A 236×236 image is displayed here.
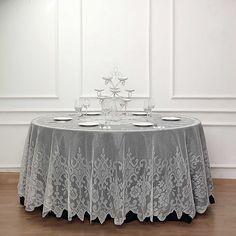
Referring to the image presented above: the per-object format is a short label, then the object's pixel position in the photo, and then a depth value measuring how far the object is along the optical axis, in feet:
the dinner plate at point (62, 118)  10.68
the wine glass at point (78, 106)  11.32
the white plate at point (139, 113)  11.98
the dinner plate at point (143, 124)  9.51
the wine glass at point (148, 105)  10.89
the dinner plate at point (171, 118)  10.71
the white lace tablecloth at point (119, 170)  8.93
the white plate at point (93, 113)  12.20
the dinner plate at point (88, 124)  9.53
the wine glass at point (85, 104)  11.56
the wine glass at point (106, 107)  10.87
